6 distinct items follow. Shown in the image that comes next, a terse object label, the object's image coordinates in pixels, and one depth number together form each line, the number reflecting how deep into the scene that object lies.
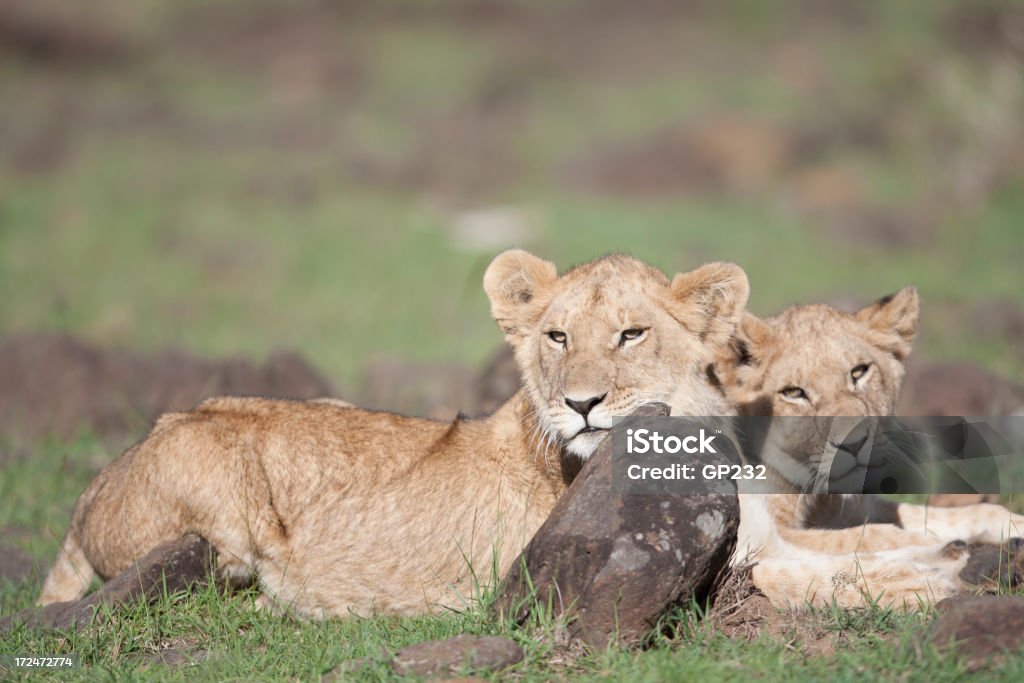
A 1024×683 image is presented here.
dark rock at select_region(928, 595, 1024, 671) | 8.00
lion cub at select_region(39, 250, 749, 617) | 10.10
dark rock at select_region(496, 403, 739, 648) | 8.59
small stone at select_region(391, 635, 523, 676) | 8.41
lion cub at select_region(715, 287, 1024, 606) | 9.94
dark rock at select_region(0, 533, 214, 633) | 10.34
